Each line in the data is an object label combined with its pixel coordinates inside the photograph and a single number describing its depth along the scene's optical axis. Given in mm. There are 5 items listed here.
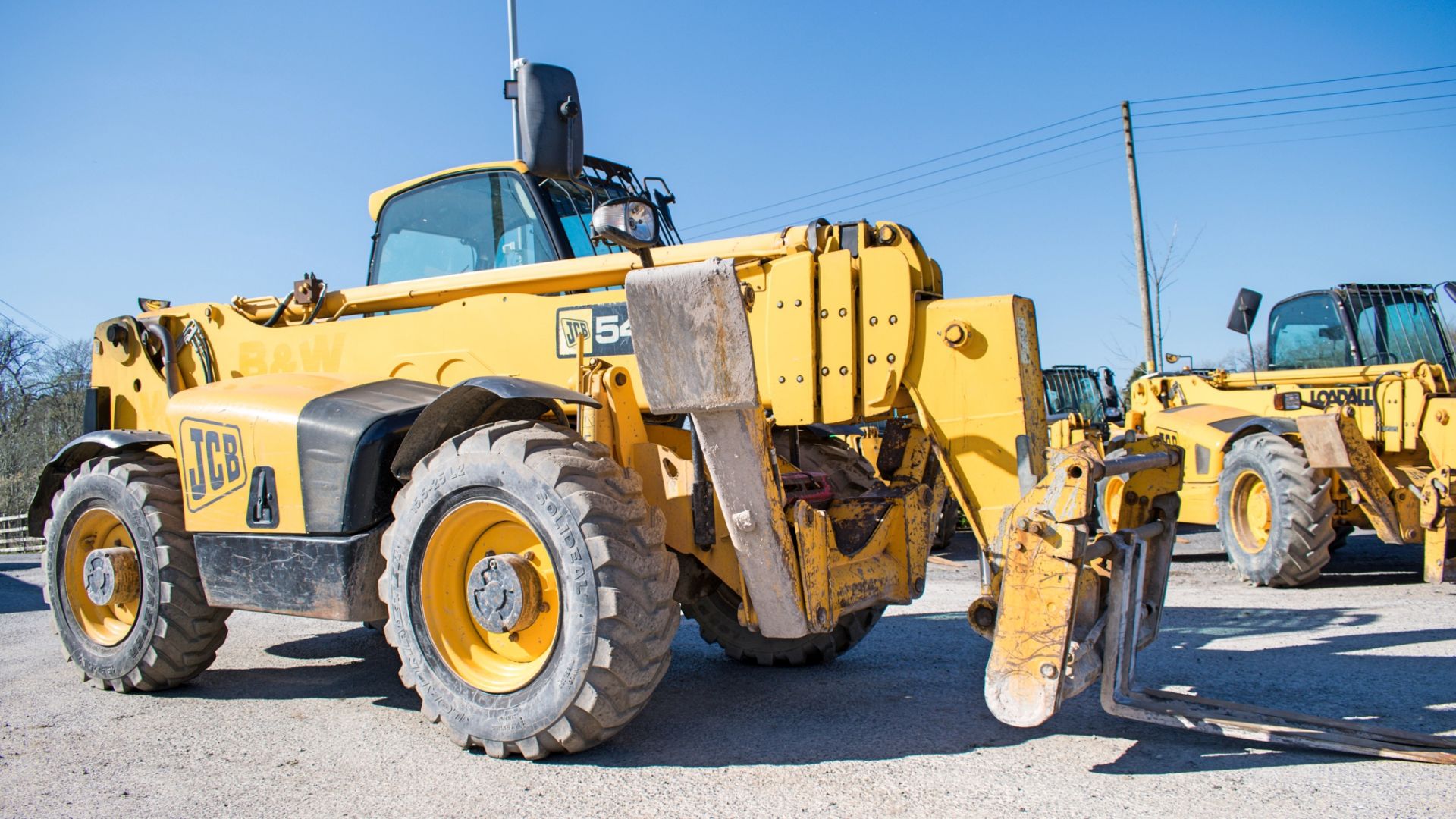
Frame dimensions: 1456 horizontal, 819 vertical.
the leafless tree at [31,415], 22250
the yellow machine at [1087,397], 14555
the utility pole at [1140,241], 19367
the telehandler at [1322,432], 8141
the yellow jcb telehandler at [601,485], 3805
